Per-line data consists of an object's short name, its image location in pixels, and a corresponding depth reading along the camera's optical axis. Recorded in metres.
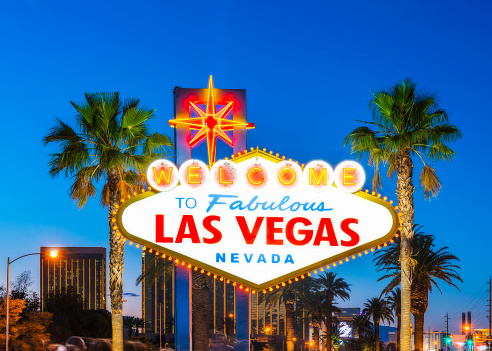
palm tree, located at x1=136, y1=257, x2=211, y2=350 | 29.44
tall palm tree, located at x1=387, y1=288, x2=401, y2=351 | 60.64
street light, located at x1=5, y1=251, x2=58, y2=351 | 28.01
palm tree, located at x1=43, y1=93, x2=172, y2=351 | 21.47
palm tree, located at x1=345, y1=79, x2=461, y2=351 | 22.06
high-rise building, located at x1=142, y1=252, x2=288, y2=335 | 33.95
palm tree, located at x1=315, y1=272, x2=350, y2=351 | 66.69
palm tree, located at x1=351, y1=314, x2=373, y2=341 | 76.25
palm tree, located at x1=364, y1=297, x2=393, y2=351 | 70.44
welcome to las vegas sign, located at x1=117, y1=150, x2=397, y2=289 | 19.86
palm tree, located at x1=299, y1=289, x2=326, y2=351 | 64.93
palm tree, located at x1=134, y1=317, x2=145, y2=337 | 120.38
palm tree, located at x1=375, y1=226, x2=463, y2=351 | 40.31
